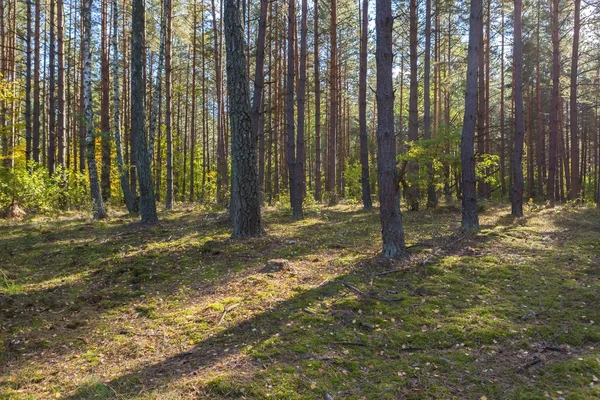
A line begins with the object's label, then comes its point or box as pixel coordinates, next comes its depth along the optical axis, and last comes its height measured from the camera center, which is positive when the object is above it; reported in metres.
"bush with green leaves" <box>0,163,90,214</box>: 12.04 +0.40
